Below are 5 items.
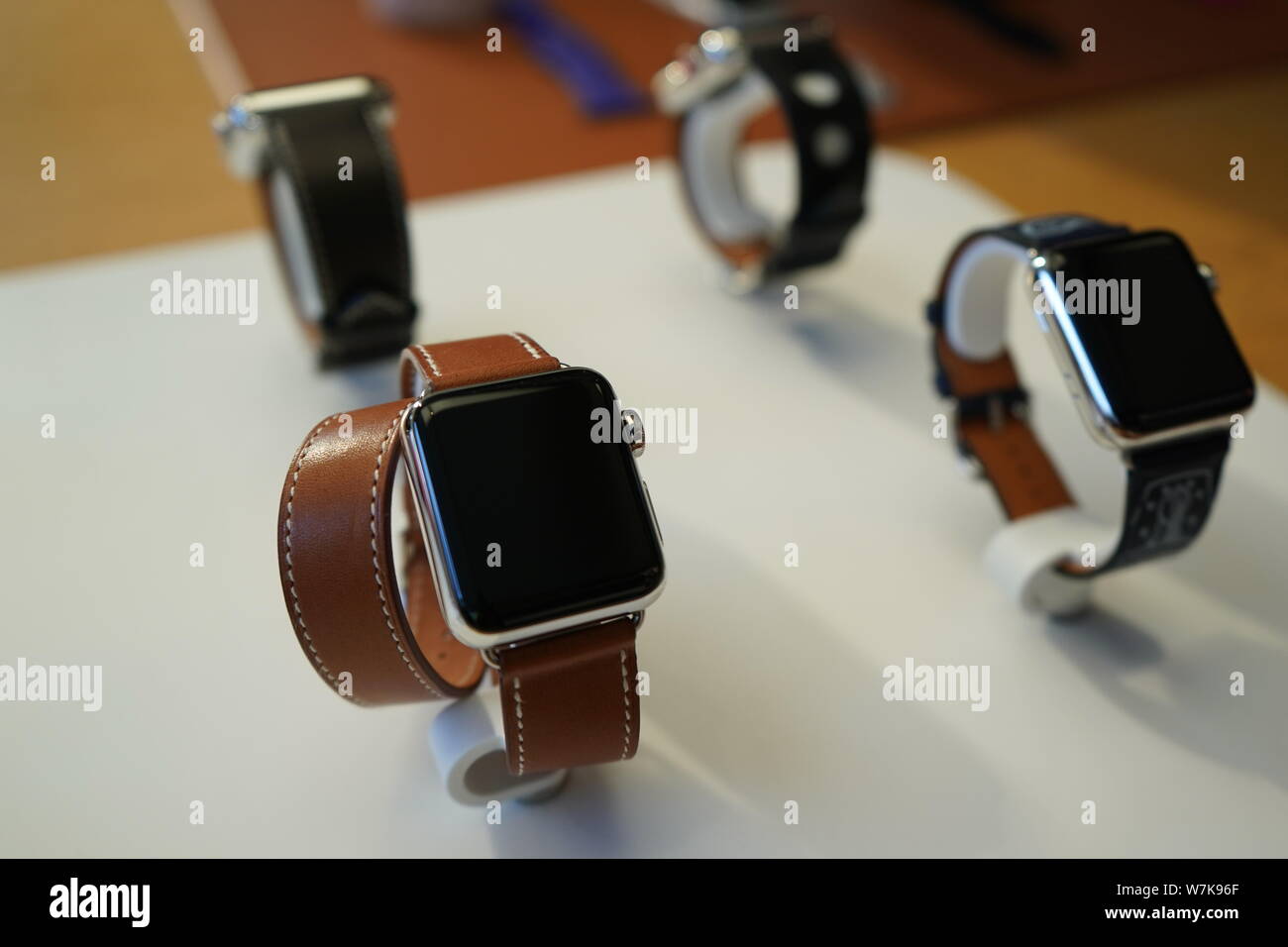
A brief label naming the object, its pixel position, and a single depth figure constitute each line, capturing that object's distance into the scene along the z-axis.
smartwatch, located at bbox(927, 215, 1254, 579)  0.21
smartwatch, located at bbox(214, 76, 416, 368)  0.28
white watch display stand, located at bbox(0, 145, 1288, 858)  0.20
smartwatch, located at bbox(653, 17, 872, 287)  0.30
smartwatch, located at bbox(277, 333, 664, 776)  0.17
